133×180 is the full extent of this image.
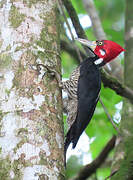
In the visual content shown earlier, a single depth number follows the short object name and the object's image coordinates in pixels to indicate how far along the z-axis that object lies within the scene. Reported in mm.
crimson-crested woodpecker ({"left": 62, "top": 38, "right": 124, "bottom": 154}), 6582
